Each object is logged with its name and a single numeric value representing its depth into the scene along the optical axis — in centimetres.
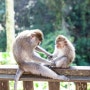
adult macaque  247
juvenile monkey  307
